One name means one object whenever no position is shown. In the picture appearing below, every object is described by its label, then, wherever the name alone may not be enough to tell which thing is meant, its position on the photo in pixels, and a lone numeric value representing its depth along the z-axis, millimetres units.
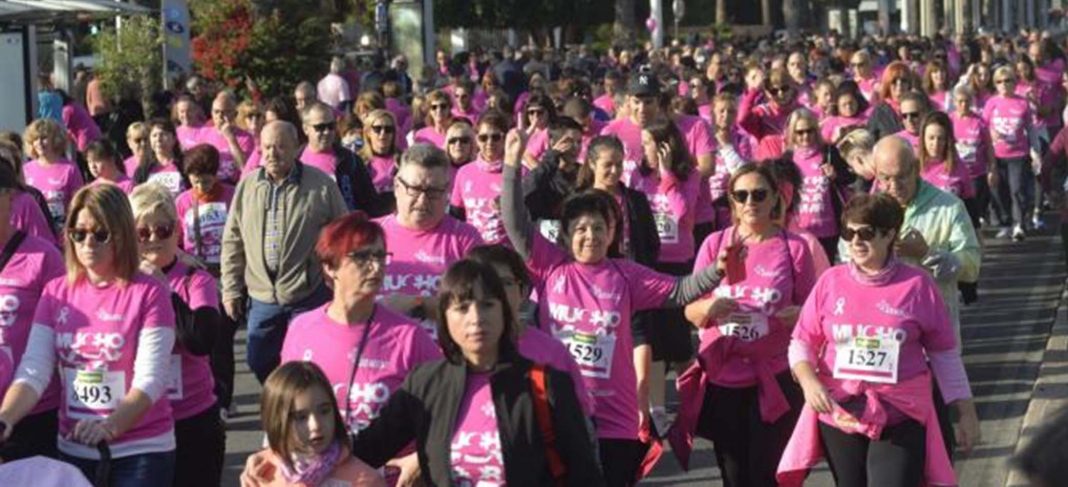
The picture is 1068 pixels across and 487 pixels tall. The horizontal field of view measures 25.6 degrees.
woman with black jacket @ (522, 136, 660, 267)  9797
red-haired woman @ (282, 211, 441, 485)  6078
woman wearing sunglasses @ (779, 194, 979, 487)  7176
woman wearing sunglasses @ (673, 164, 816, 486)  8172
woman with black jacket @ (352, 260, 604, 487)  5504
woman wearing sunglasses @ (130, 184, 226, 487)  7172
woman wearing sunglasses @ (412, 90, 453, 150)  15688
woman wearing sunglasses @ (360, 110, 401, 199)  13273
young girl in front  5500
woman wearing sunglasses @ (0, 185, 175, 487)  6395
